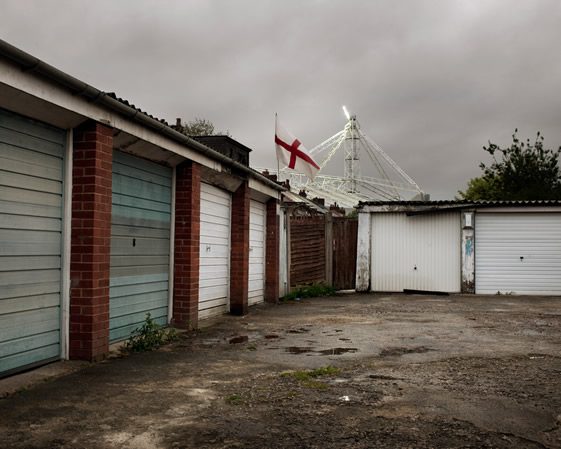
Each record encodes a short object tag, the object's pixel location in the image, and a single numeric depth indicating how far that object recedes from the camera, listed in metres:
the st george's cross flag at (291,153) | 14.16
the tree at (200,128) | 38.84
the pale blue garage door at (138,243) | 7.22
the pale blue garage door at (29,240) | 5.35
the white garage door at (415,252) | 17.39
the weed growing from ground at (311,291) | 15.59
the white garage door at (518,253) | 17.06
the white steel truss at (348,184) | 39.47
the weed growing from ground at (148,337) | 7.19
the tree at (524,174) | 33.41
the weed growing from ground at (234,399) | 4.75
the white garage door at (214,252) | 10.20
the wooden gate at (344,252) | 17.64
